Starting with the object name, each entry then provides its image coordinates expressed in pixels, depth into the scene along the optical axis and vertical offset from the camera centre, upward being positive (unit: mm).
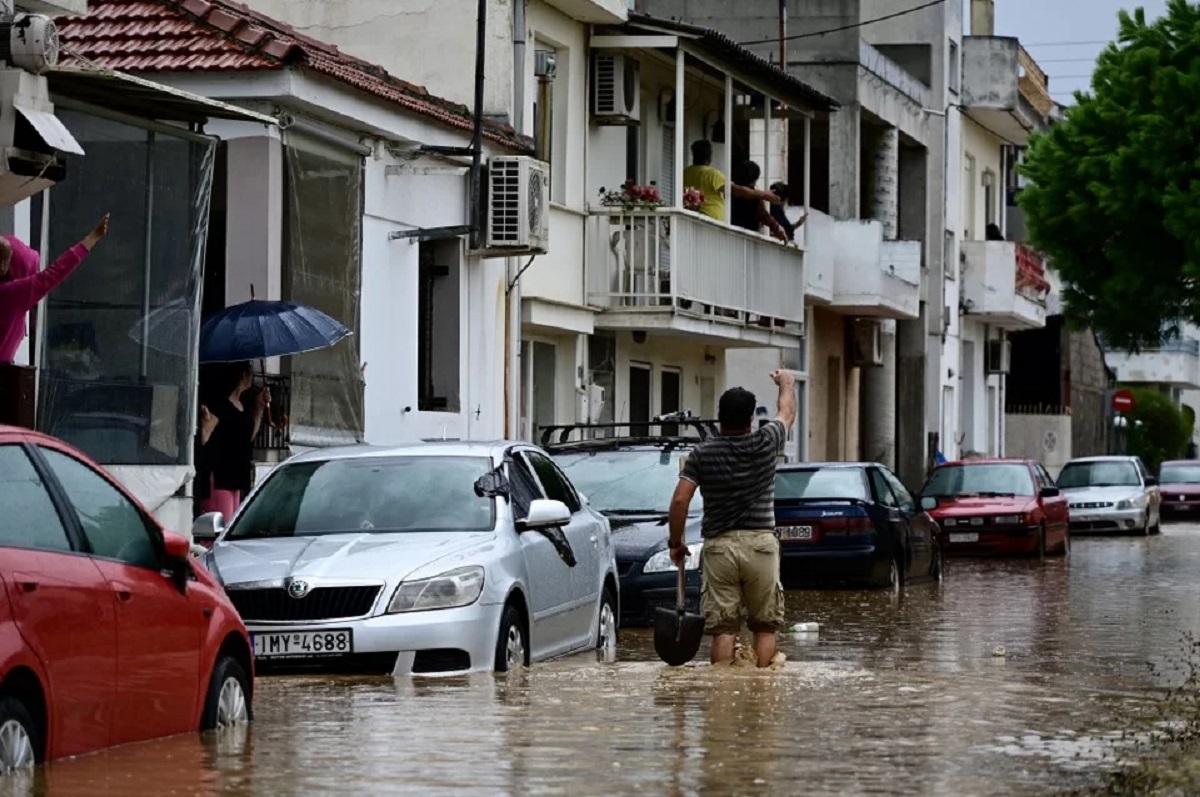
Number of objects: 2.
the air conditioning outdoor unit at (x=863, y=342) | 45719 +2554
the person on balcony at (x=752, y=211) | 35469 +3808
